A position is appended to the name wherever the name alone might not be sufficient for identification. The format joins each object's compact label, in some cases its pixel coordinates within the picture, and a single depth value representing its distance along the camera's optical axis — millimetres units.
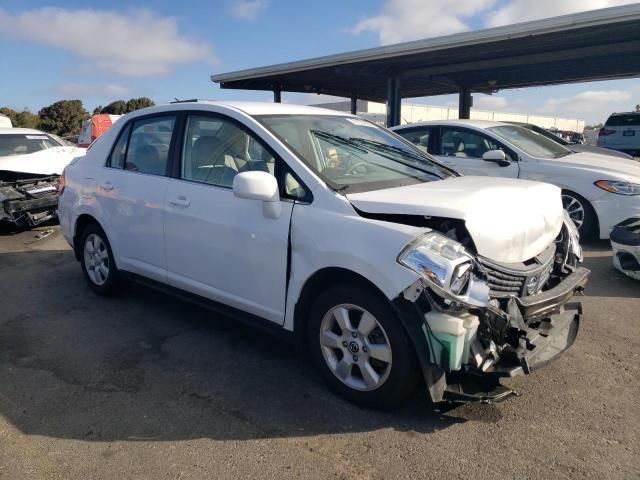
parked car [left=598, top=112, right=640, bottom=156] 17688
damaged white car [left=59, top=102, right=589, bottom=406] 2598
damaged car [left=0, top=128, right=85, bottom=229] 7832
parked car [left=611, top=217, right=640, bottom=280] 4953
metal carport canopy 11852
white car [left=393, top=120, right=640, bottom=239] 6350
